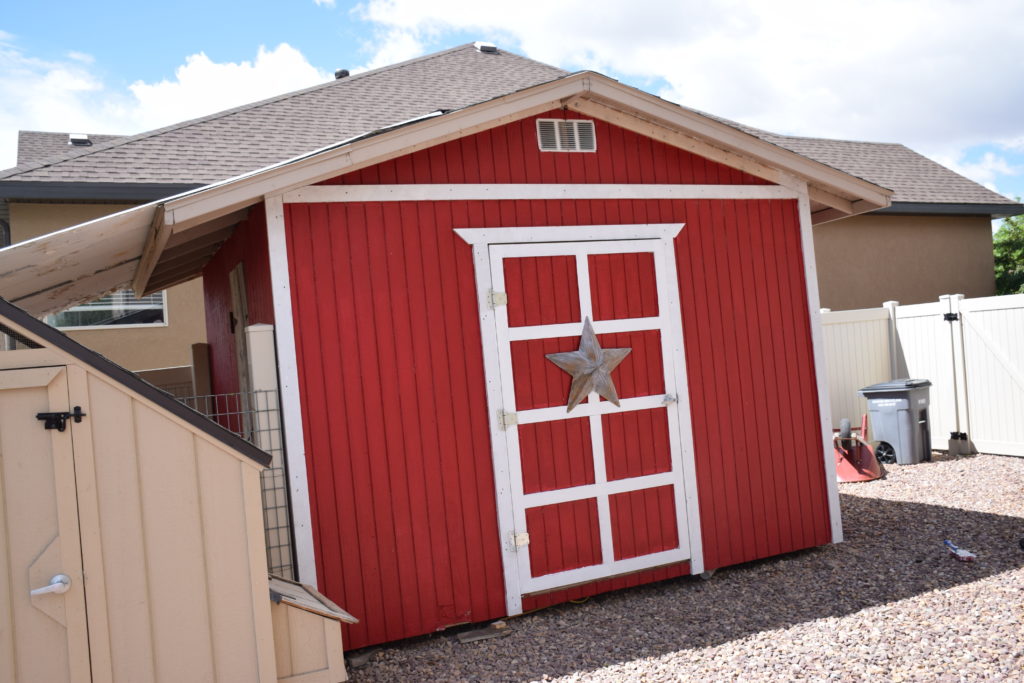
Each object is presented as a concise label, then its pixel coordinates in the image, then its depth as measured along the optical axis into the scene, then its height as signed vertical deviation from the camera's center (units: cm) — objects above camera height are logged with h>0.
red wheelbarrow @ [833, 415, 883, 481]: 851 -161
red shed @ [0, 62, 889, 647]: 442 -1
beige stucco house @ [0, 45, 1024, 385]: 954 +256
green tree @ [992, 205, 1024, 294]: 2162 +168
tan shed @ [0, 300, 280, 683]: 292 -61
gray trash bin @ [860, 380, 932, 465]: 905 -126
